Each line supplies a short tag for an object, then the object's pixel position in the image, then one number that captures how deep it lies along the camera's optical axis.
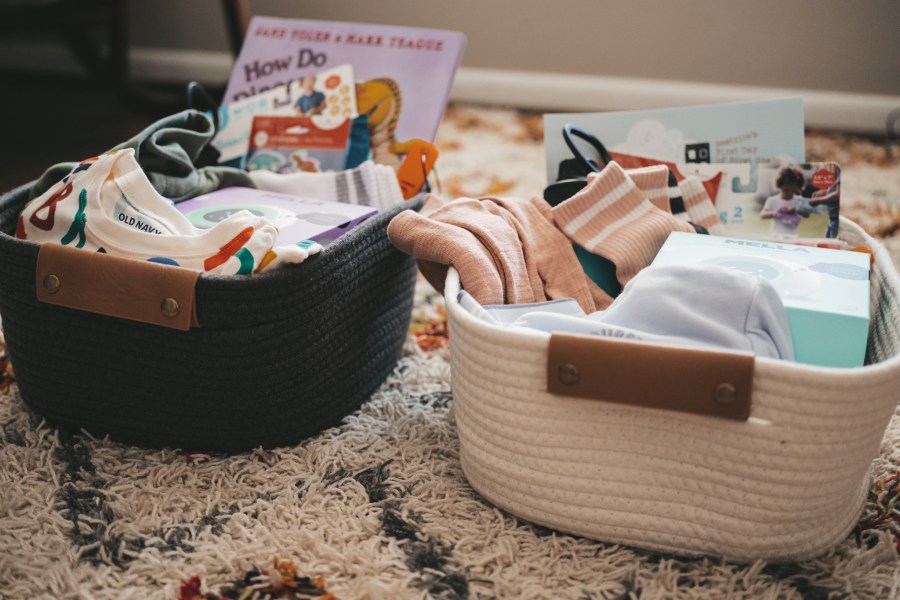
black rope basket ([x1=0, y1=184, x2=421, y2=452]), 0.74
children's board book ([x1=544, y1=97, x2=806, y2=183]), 0.92
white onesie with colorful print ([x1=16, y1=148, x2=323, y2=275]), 0.73
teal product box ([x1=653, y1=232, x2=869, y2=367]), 0.66
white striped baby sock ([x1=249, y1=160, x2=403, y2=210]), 0.98
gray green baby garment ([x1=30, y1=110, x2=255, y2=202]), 0.87
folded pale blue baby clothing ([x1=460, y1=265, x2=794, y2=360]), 0.66
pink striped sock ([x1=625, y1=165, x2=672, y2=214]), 0.89
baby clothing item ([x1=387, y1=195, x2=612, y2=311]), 0.76
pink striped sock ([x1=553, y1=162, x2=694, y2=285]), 0.84
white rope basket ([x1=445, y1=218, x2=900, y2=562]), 0.60
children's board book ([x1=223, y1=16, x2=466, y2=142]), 1.08
